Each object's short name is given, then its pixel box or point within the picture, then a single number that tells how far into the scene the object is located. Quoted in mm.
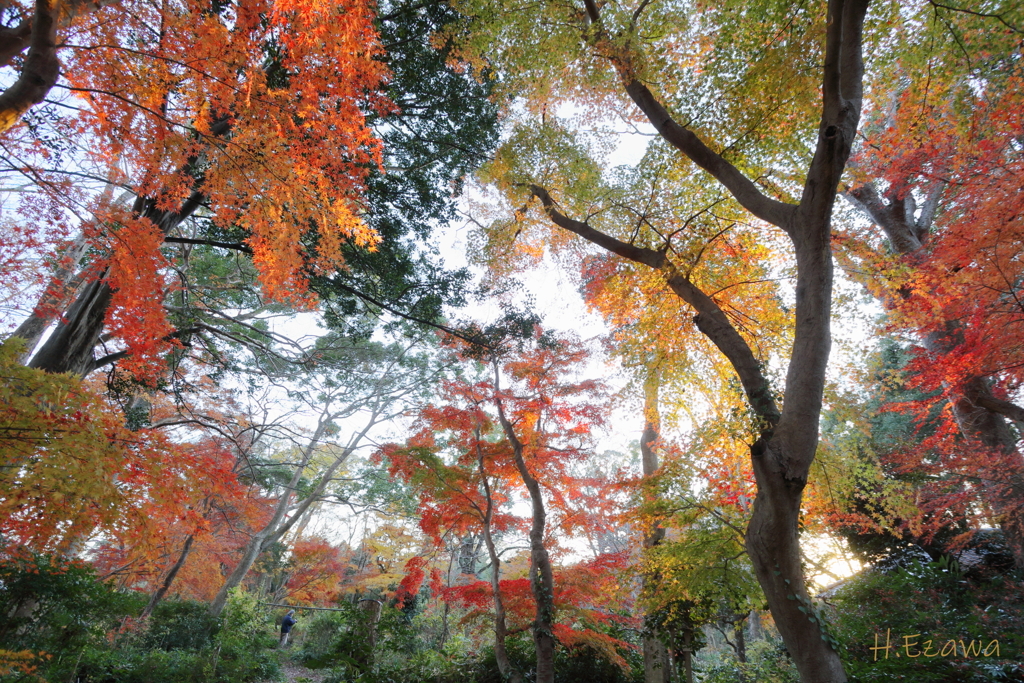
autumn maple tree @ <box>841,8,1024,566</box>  4422
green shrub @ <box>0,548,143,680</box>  4641
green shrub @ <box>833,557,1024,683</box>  4395
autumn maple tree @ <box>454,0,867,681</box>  2641
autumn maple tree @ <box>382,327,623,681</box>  6145
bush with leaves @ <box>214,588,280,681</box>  7703
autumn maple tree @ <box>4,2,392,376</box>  4168
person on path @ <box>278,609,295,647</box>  12367
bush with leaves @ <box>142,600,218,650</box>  9477
